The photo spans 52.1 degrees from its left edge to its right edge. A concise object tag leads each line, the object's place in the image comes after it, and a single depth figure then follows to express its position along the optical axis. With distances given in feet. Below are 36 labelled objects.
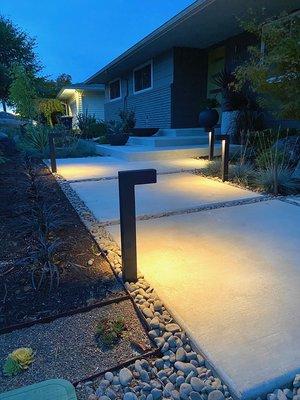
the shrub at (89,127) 42.65
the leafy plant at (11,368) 4.26
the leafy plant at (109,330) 4.83
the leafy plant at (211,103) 28.89
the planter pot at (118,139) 30.91
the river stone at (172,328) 5.05
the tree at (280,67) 13.93
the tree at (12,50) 63.26
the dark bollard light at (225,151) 14.87
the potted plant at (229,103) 24.75
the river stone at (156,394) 3.97
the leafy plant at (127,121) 35.40
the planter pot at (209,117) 27.43
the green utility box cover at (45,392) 3.89
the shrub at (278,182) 13.26
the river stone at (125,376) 4.15
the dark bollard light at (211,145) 19.51
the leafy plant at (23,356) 4.40
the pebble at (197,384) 4.02
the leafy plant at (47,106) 34.17
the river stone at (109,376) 4.20
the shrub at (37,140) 27.95
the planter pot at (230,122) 24.61
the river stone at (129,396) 3.92
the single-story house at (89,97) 60.49
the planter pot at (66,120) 53.64
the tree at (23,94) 30.73
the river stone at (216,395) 3.86
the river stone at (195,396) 3.90
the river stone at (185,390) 3.96
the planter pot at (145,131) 33.96
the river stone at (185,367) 4.30
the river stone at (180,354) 4.51
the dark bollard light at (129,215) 6.05
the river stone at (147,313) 5.43
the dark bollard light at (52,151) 19.11
